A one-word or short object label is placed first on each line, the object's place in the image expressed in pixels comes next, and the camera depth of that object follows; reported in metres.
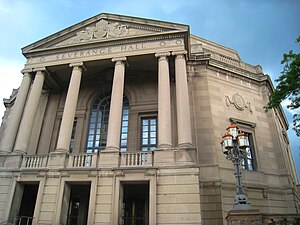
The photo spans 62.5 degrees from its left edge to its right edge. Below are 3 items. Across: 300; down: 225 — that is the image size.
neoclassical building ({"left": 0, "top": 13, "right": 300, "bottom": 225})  12.48
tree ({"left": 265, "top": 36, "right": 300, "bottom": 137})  11.44
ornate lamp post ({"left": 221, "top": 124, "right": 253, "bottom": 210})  9.83
